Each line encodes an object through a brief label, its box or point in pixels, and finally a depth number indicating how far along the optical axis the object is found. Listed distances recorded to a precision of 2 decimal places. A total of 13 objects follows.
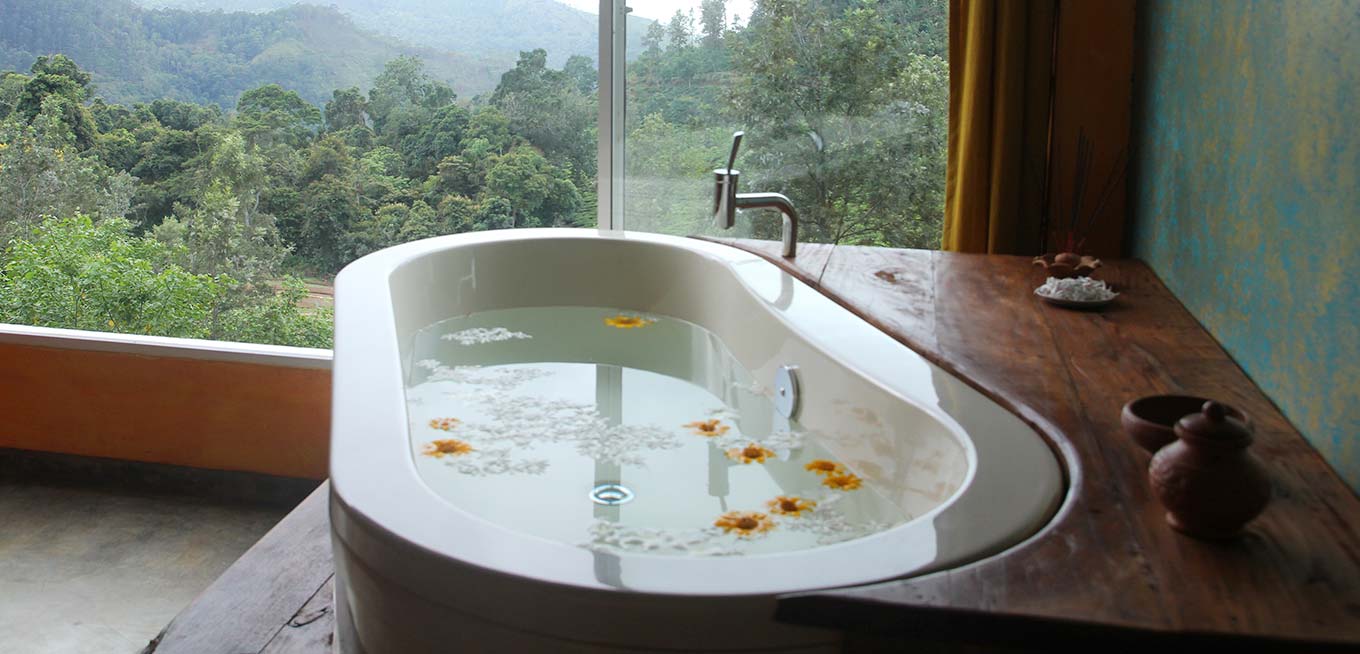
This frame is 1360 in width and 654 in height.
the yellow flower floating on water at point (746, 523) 1.65
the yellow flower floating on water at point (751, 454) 1.96
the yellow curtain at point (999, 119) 2.66
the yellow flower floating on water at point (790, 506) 1.72
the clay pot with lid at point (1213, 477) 1.05
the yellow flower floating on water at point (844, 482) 1.80
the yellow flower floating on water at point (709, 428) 2.11
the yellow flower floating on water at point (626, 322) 2.85
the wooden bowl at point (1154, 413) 1.29
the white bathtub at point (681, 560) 1.02
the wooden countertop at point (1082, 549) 0.98
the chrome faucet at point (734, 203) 2.64
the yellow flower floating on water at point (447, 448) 1.99
